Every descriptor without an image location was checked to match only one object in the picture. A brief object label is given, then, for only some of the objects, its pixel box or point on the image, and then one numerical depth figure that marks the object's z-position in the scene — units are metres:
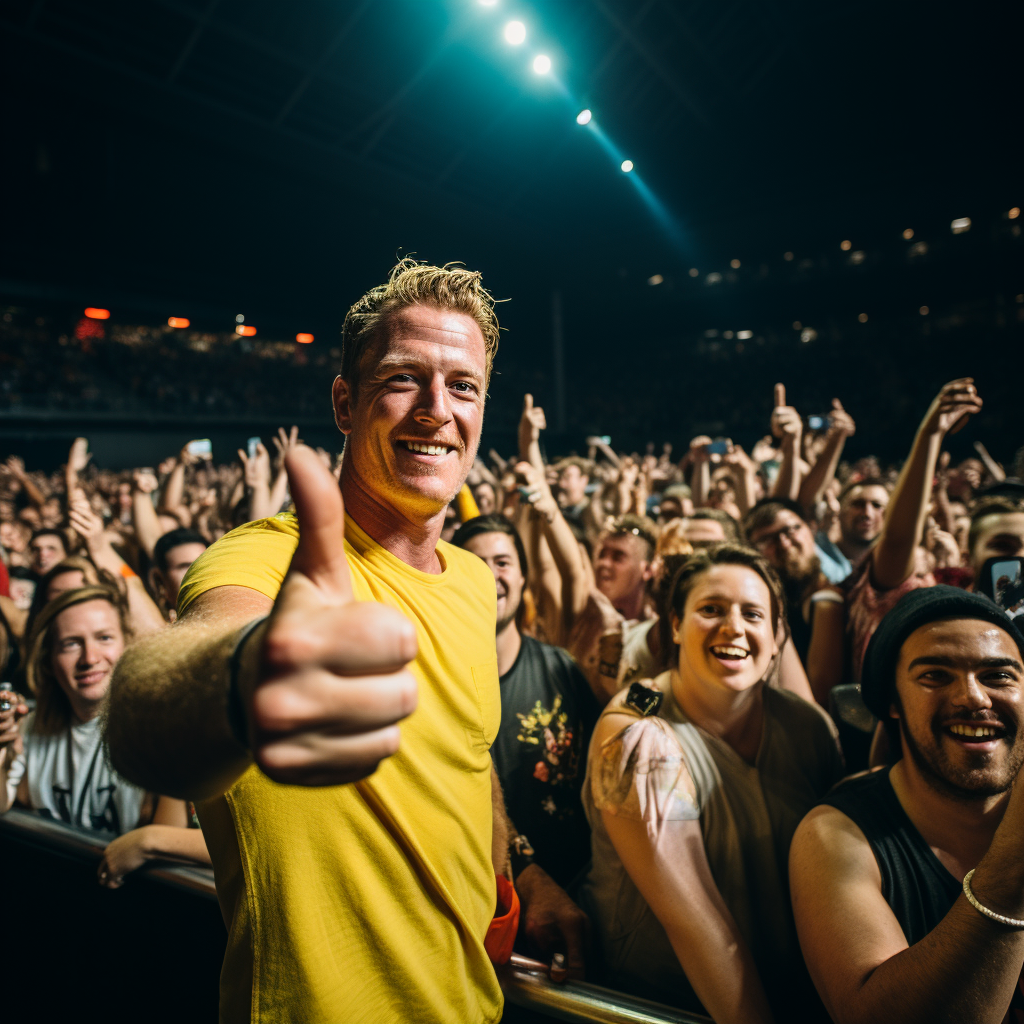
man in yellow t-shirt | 0.57
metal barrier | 1.28
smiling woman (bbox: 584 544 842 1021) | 1.41
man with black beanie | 1.01
